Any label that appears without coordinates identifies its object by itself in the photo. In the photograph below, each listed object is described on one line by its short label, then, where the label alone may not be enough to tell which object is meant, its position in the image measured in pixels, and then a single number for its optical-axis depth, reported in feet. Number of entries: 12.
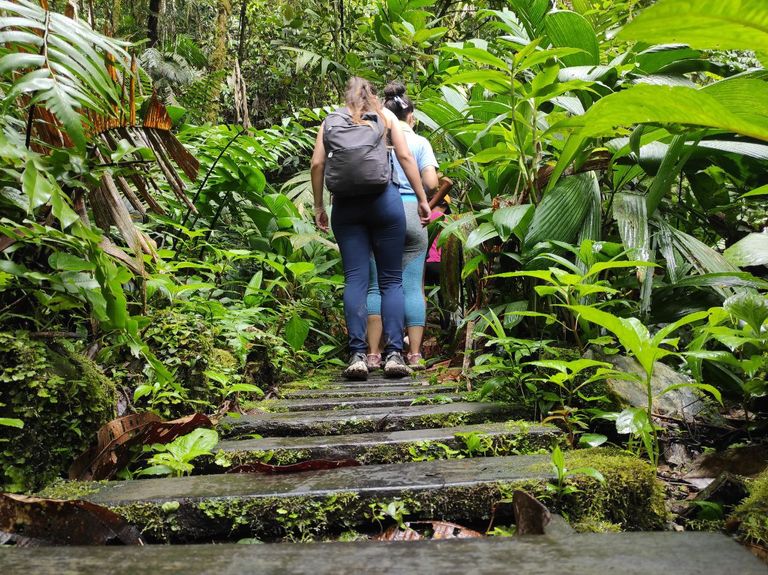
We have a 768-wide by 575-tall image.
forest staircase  2.75
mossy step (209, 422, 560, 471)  5.56
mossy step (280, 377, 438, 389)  10.06
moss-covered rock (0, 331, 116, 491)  4.60
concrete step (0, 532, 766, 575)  2.62
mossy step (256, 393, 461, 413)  7.95
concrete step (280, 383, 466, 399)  8.92
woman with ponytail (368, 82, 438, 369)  12.14
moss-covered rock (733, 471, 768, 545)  3.35
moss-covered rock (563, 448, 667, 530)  4.14
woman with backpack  10.57
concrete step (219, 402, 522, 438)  6.74
